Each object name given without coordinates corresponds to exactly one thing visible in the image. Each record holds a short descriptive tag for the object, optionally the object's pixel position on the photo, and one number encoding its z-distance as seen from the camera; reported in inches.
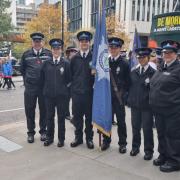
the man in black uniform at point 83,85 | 132.1
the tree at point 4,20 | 747.1
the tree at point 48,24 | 936.1
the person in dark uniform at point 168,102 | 106.9
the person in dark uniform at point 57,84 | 135.6
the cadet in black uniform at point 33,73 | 143.2
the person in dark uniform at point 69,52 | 192.4
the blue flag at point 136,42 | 196.3
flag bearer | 127.9
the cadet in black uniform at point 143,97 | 119.6
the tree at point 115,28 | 965.2
